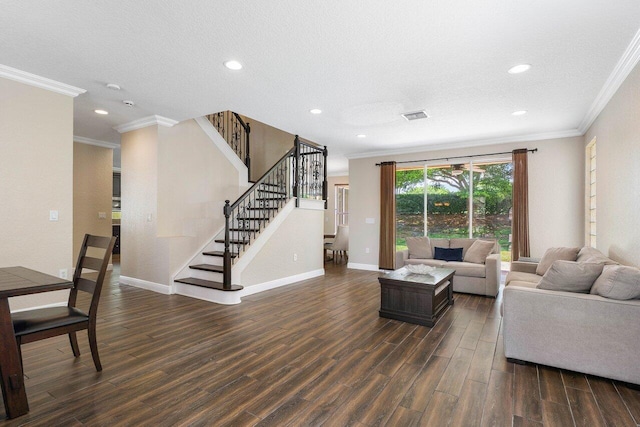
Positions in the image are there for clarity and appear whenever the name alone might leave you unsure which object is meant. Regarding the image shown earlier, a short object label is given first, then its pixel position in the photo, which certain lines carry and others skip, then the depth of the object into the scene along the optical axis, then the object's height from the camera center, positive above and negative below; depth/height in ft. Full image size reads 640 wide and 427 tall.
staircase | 15.90 +1.00
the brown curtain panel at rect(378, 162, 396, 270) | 23.50 -0.11
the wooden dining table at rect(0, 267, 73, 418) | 6.21 -2.86
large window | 20.61 +0.96
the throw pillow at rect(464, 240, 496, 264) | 17.80 -2.11
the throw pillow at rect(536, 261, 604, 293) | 8.71 -1.71
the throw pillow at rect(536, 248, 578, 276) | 13.72 -1.82
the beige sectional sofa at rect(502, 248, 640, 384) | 7.67 -2.76
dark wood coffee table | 12.00 -3.27
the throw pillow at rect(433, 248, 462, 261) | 18.69 -2.36
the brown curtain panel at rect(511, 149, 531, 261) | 18.86 +0.41
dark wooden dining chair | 6.93 -2.47
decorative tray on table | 14.10 -2.49
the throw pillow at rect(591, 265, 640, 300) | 7.70 -1.70
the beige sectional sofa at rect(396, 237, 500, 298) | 16.47 -2.70
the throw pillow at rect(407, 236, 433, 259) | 19.63 -2.06
